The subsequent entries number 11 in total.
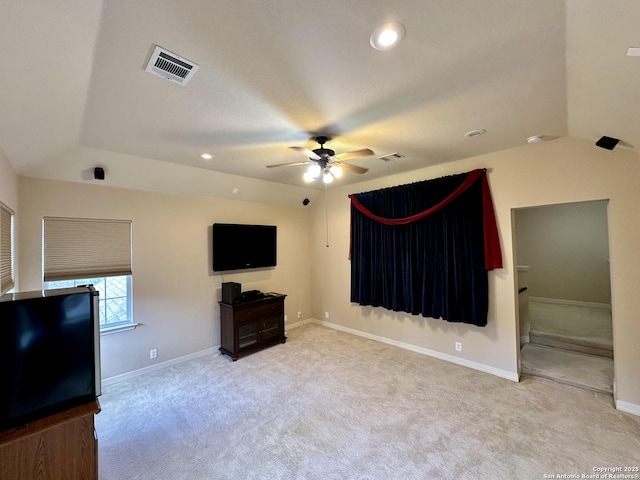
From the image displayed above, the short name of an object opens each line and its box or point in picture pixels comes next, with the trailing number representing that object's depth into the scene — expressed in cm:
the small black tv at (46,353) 151
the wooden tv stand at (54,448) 145
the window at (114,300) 343
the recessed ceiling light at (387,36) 136
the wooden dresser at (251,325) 411
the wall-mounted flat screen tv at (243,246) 434
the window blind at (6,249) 224
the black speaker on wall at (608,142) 250
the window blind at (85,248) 308
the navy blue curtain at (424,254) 356
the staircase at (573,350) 323
